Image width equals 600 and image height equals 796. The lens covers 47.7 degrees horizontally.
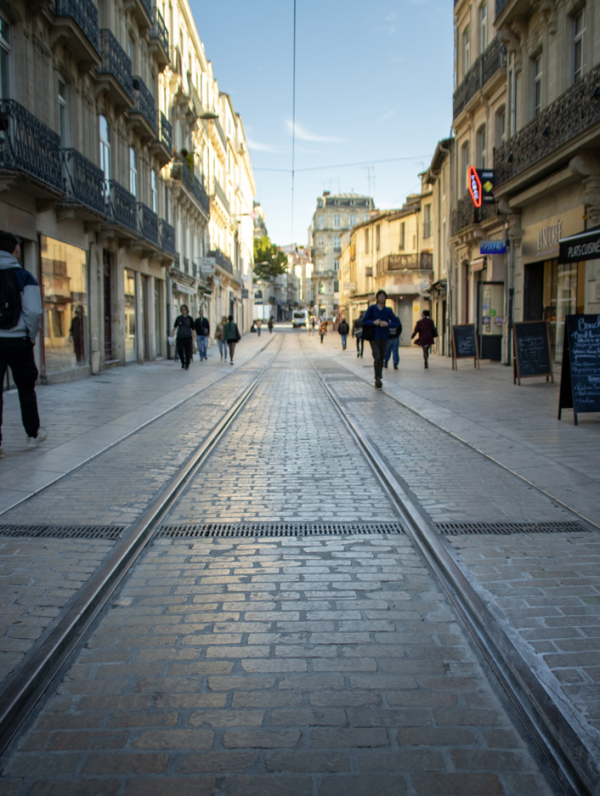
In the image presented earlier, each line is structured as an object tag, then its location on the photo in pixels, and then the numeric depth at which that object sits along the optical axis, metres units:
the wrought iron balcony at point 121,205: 18.61
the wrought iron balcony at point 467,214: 21.33
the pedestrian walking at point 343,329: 33.58
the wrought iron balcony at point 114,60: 18.70
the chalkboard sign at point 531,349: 13.19
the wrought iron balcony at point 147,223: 22.08
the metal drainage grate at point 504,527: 4.45
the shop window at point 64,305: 15.01
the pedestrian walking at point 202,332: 23.81
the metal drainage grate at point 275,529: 4.48
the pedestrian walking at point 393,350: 18.98
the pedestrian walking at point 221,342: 24.27
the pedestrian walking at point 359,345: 27.28
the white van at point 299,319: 96.44
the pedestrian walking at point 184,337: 20.34
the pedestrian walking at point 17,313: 6.55
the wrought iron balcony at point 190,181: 28.92
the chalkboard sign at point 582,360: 8.32
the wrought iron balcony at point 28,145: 12.07
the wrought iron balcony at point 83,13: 14.89
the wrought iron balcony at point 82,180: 15.41
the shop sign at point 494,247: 19.52
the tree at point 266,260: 104.00
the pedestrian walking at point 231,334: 22.73
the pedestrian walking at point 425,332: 19.09
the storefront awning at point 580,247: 9.66
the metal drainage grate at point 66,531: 4.38
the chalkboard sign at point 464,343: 18.59
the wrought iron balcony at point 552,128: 12.81
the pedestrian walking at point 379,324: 13.09
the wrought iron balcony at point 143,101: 21.69
